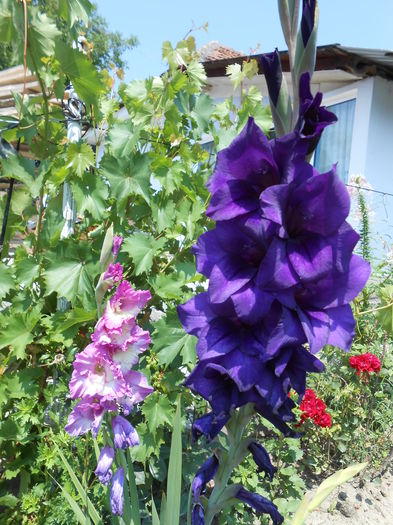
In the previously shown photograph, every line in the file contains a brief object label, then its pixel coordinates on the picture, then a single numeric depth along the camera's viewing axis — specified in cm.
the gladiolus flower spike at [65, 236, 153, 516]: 88
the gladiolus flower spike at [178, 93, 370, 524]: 61
